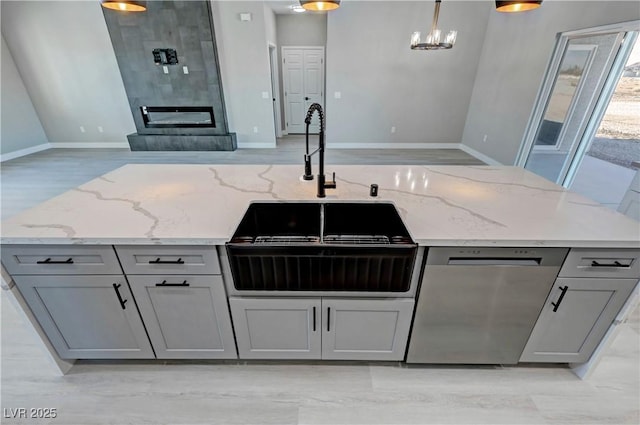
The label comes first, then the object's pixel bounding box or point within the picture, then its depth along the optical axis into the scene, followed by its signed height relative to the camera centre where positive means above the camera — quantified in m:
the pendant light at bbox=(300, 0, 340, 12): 1.49 +0.46
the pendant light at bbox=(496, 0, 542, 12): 1.31 +0.41
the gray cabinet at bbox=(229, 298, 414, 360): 1.30 -1.11
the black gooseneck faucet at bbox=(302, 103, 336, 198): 1.29 -0.41
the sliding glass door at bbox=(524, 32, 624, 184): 3.34 -0.06
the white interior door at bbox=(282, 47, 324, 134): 6.62 +0.20
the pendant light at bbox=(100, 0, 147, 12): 1.48 +0.45
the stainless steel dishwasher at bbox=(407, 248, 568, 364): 1.18 -0.92
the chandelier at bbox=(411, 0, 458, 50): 3.53 +0.62
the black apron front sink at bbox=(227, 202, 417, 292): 1.12 -0.68
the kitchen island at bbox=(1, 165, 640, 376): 1.13 -0.55
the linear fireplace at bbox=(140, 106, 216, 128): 5.59 -0.51
